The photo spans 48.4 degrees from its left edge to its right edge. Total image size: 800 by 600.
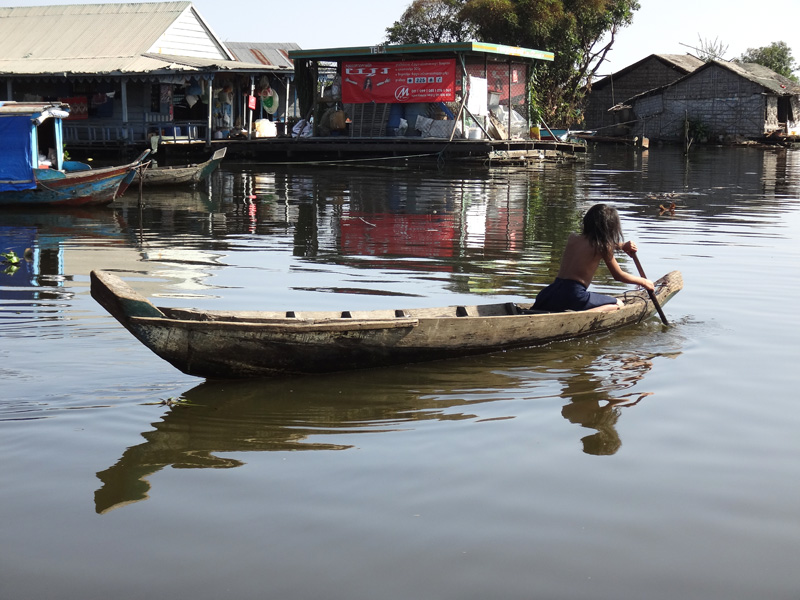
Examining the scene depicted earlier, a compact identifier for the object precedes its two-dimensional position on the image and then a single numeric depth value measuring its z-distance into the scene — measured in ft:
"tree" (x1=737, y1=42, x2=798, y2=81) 171.42
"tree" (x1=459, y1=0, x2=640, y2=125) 114.42
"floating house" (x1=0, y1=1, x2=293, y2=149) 83.76
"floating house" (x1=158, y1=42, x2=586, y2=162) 76.89
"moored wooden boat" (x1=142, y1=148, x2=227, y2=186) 54.39
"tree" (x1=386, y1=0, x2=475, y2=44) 136.36
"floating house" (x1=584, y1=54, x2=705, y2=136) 135.13
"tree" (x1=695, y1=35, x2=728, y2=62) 176.43
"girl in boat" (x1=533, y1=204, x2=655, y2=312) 20.06
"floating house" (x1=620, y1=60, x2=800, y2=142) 120.88
